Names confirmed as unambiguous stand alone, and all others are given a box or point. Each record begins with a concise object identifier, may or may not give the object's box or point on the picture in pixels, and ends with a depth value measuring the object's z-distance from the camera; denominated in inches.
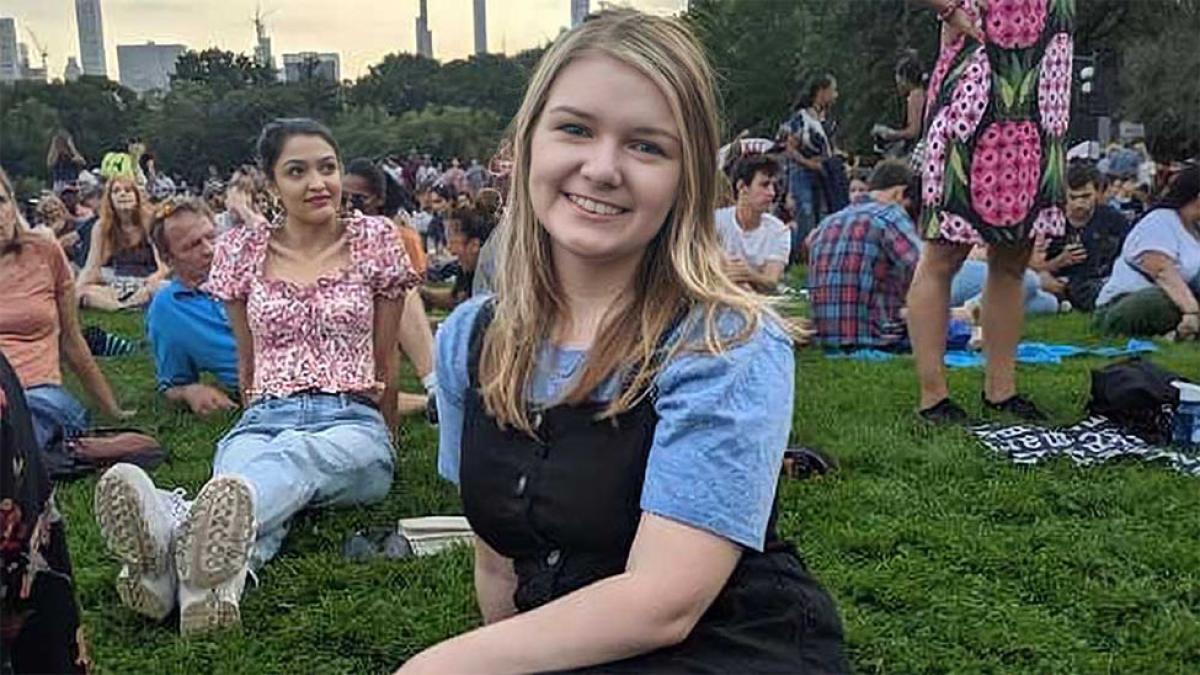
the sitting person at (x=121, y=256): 374.6
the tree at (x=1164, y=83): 1074.7
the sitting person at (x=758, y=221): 313.9
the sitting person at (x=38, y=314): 190.1
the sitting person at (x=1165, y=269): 290.8
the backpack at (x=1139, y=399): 181.6
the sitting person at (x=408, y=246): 210.4
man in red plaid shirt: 266.2
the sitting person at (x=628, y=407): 66.1
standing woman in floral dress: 183.0
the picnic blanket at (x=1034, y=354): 258.5
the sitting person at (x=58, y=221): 455.8
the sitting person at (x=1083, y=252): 351.3
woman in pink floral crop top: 144.4
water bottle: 175.8
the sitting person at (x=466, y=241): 280.8
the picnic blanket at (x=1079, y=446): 168.2
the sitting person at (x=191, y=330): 225.0
